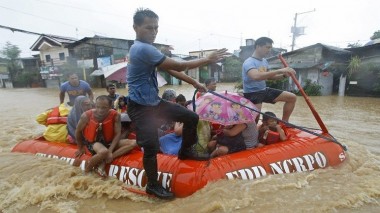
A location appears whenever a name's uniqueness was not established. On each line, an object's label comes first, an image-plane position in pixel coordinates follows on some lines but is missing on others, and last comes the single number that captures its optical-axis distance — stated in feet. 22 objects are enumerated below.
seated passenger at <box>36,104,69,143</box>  16.66
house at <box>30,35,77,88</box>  100.10
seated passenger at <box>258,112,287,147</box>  13.87
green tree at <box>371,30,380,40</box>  86.18
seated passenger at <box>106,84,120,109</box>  21.80
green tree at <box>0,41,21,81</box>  122.42
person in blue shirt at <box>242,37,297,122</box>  13.92
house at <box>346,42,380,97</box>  53.14
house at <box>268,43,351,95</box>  59.11
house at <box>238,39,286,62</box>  96.71
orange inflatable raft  10.85
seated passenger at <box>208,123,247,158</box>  12.07
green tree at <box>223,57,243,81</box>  111.76
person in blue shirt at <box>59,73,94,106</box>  22.48
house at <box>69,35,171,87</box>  91.20
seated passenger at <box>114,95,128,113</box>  18.89
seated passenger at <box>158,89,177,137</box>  14.52
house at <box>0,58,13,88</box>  121.80
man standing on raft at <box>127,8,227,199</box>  9.02
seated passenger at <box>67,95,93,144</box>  15.02
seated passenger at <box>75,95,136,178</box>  12.69
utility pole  90.56
